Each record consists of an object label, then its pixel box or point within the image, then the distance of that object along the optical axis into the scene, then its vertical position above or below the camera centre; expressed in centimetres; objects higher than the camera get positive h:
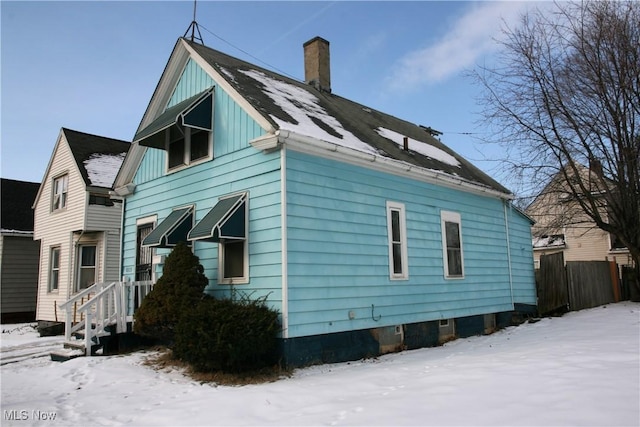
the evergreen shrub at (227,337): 768 -77
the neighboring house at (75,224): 1778 +254
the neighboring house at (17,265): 2134 +124
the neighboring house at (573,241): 2022 +221
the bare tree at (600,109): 1552 +577
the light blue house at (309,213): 878 +159
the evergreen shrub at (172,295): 901 -10
